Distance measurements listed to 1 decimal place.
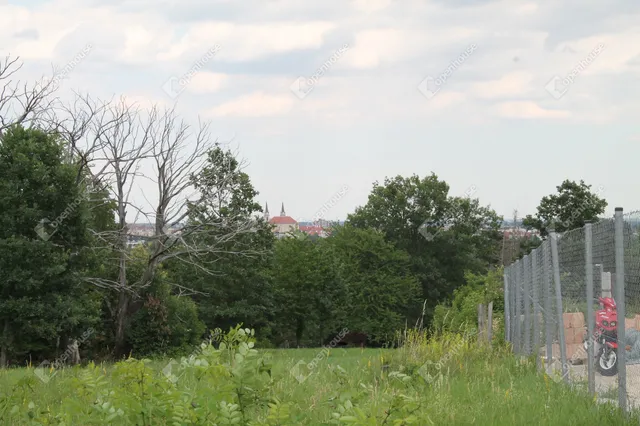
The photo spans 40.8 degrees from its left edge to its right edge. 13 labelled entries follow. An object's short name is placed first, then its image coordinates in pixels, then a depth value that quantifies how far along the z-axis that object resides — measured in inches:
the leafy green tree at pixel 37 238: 1210.6
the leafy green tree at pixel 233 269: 1780.3
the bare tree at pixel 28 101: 1517.0
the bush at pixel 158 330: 1574.8
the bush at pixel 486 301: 1003.3
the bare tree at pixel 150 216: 1498.5
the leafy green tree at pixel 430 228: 2630.4
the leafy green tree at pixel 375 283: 2464.3
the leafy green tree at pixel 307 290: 2309.3
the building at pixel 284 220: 6141.7
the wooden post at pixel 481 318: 784.6
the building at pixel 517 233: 2897.1
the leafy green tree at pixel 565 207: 2623.0
